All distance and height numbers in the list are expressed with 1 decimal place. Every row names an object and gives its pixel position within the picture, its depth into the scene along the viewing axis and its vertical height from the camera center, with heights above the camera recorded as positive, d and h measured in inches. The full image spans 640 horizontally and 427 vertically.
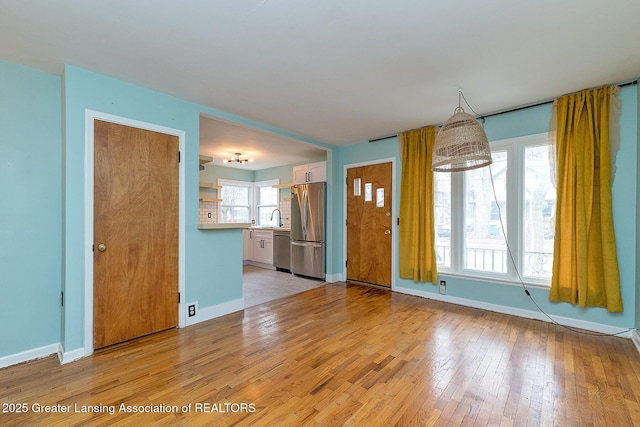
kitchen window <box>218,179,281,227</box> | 277.7 +14.3
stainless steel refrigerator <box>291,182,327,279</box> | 199.2 -10.1
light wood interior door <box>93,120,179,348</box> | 94.6 -6.5
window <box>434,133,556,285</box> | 122.9 +0.6
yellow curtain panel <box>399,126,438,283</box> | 149.6 +3.9
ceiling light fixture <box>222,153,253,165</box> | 221.2 +46.8
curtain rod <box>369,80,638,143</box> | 101.7 +49.1
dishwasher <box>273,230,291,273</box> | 228.7 -28.9
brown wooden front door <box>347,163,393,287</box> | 173.5 -5.1
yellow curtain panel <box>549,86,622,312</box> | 104.2 +4.7
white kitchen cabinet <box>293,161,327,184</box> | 204.2 +32.8
